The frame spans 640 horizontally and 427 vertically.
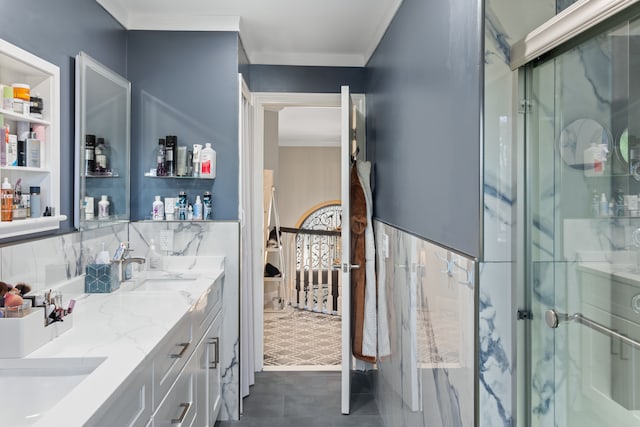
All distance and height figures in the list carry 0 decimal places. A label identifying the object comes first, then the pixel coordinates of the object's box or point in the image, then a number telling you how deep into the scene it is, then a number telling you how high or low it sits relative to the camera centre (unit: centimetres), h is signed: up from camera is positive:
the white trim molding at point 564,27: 114 +48
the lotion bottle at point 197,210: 302 +1
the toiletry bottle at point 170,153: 296 +35
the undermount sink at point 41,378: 142 -49
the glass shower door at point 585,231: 117 -5
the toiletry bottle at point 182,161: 298 +31
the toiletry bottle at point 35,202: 198 +4
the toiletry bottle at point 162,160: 296 +31
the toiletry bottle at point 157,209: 300 +1
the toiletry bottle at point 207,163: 295 +29
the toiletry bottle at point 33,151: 195 +24
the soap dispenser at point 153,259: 296 -28
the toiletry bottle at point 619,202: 119 +2
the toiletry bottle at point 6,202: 175 +4
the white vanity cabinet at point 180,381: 137 -61
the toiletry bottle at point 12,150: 180 +23
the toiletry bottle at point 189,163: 300 +30
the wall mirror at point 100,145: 235 +35
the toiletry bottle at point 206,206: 302 +4
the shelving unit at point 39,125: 180 +35
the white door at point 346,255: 309 -28
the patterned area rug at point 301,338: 419 -123
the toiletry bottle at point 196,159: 298 +32
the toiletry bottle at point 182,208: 301 +2
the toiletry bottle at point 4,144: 175 +24
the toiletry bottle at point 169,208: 301 +2
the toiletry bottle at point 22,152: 189 +23
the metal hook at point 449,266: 173 -19
